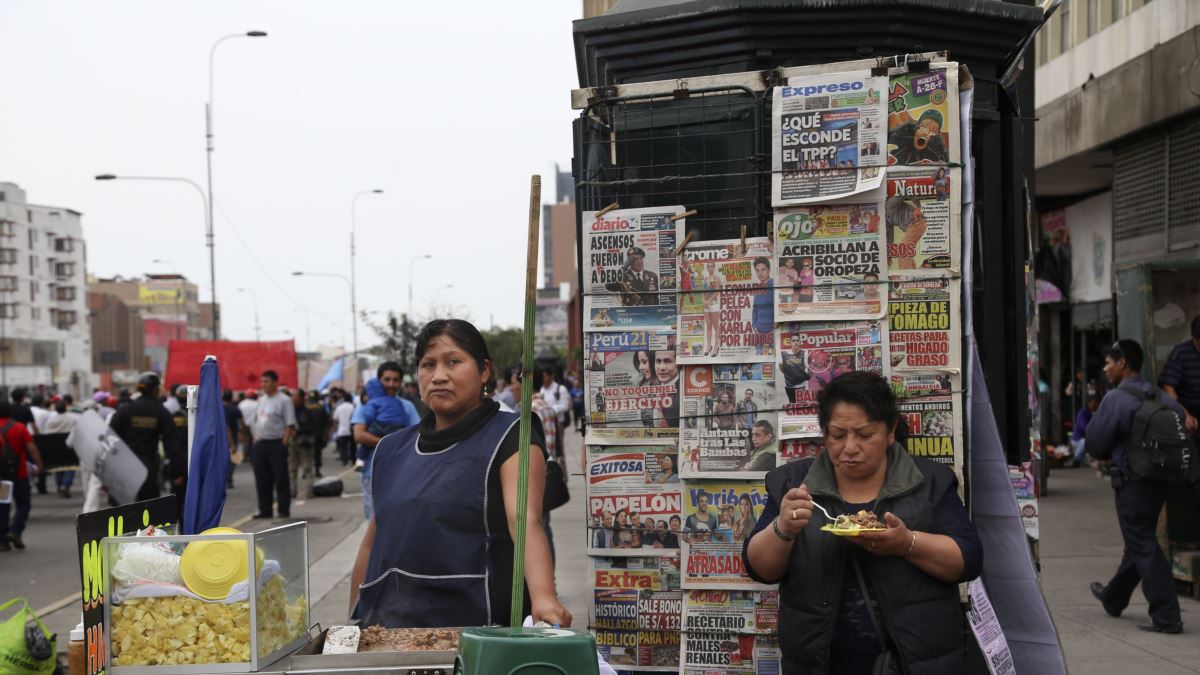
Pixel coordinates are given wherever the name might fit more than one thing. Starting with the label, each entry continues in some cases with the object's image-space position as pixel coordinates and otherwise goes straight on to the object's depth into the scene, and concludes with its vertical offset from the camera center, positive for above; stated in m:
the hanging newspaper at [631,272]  4.41 +0.20
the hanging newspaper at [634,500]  4.44 -0.62
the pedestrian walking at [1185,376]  8.45 -0.40
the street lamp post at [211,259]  33.11 +2.01
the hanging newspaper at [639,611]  4.48 -1.04
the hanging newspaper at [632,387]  4.41 -0.22
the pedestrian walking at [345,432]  24.81 -2.06
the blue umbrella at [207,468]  3.23 -0.36
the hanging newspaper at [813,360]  4.18 -0.12
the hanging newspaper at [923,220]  4.11 +0.34
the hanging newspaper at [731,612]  4.35 -1.02
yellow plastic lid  2.87 -0.54
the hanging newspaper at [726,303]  4.27 +0.08
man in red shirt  14.37 -1.67
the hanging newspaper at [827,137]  4.14 +0.63
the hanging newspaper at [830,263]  4.16 +0.21
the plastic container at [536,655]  2.48 -0.66
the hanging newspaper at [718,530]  4.35 -0.72
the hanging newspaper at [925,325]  4.12 -0.01
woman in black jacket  3.53 -0.67
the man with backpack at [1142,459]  7.56 -0.87
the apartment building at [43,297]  119.62 +4.16
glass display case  2.87 -0.63
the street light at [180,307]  154.93 +3.94
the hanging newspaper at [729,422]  4.30 -0.34
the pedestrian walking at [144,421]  14.32 -1.01
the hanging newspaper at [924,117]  4.10 +0.69
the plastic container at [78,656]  2.89 -0.76
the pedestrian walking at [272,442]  16.20 -1.44
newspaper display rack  4.15 +0.00
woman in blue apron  3.46 -0.55
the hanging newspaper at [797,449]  4.25 -0.43
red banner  27.94 -0.67
